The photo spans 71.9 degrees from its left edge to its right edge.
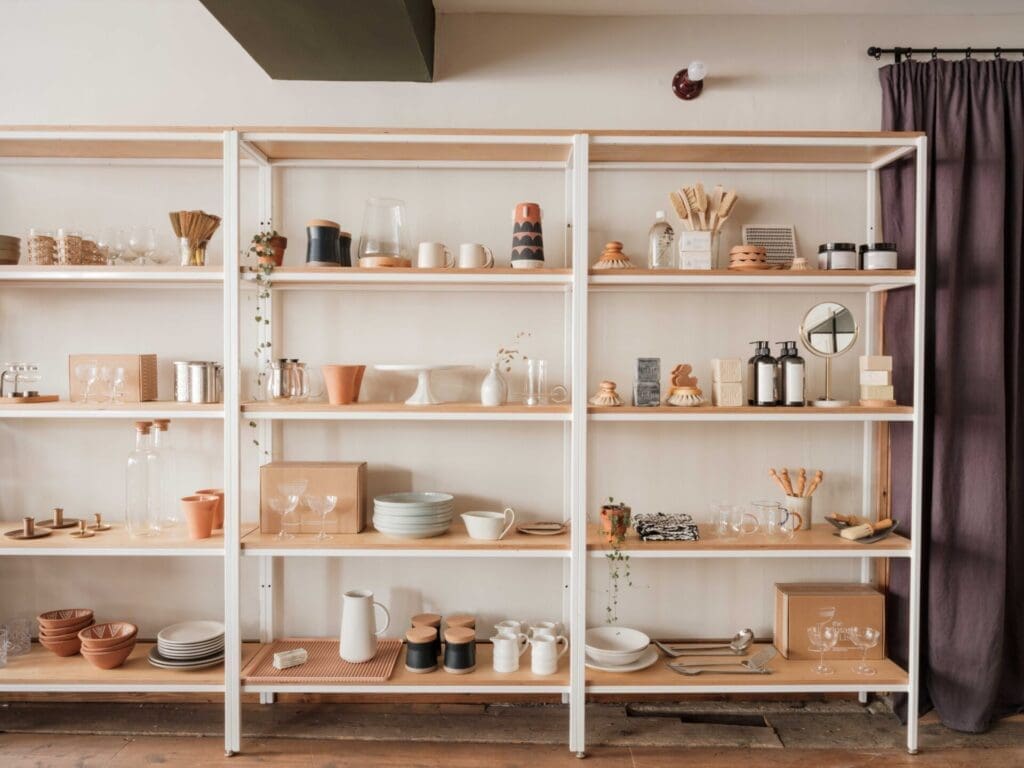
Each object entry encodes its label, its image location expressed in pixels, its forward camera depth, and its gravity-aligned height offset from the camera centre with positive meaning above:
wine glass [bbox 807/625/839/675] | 2.45 -0.92
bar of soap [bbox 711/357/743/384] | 2.43 +0.03
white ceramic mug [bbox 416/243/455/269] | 2.41 +0.42
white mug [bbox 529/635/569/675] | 2.39 -0.95
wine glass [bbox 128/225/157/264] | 2.45 +0.47
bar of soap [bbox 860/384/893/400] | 2.41 -0.05
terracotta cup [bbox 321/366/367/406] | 2.40 -0.02
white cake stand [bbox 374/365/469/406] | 2.42 -0.04
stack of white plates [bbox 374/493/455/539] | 2.41 -0.48
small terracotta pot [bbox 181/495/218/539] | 2.42 -0.48
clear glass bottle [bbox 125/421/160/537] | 2.58 -0.40
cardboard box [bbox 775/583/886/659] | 2.51 -0.84
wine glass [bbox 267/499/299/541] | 2.44 -0.45
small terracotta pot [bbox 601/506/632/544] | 2.38 -0.49
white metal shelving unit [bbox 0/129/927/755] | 2.31 -0.12
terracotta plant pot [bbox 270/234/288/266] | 2.45 +0.45
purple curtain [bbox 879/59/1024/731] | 2.48 -0.01
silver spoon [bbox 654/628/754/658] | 2.58 -1.00
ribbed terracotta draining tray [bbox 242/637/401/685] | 2.34 -1.00
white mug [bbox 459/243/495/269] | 2.42 +0.42
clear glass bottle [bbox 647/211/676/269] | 2.54 +0.49
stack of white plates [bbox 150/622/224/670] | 2.42 -0.95
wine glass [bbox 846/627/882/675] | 2.44 -0.90
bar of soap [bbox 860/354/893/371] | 2.43 +0.06
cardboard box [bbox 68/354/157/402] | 2.44 +0.01
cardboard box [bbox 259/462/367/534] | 2.47 -0.40
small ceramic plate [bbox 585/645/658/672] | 2.41 -0.99
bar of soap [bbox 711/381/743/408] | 2.44 -0.05
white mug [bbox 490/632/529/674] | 2.41 -0.95
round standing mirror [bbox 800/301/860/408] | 2.52 +0.17
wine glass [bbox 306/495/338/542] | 2.45 -0.44
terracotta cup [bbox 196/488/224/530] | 2.58 -0.50
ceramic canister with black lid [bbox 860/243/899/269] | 2.41 +0.42
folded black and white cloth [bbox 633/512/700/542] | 2.42 -0.52
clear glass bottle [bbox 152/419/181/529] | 2.64 -0.39
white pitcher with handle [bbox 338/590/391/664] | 2.47 -0.89
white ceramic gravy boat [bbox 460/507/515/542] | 2.40 -0.51
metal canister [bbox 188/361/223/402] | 2.44 -0.02
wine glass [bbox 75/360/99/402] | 2.44 +0.01
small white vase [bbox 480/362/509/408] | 2.41 -0.04
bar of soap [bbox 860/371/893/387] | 2.41 +0.00
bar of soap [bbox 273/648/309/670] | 2.41 -0.97
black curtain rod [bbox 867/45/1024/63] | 2.59 +1.21
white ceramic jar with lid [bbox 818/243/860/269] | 2.42 +0.42
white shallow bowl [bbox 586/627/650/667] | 2.41 -0.95
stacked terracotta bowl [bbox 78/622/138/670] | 2.37 -0.91
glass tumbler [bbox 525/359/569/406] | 2.58 -0.02
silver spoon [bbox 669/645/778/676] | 2.42 -1.00
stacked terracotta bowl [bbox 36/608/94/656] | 2.48 -0.91
